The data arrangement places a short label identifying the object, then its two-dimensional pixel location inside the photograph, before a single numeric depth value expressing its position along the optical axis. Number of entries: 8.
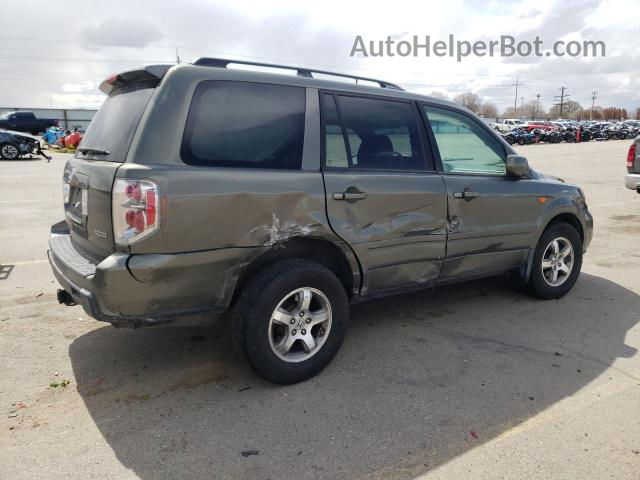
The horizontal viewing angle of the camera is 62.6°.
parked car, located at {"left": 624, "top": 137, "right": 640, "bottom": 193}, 9.33
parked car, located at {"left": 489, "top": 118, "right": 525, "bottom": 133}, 45.77
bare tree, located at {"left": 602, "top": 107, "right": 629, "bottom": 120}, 127.38
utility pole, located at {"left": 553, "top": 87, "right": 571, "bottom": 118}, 123.50
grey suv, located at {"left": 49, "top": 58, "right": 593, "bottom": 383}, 2.79
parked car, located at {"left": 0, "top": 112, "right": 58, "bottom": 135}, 36.25
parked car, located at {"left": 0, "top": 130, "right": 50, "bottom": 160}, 19.56
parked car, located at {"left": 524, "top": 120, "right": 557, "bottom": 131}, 42.87
